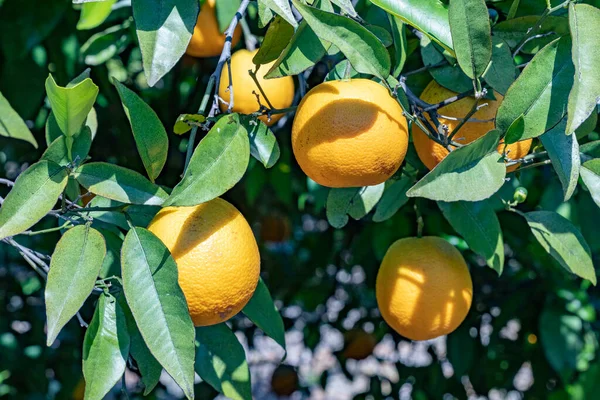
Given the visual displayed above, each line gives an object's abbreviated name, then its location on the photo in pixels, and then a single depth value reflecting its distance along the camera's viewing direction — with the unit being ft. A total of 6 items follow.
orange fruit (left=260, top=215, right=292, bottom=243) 7.58
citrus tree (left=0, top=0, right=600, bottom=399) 2.18
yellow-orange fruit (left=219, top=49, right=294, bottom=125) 3.34
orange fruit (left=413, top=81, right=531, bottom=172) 2.62
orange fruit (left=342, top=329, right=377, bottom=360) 7.12
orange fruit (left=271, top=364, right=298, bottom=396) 8.27
